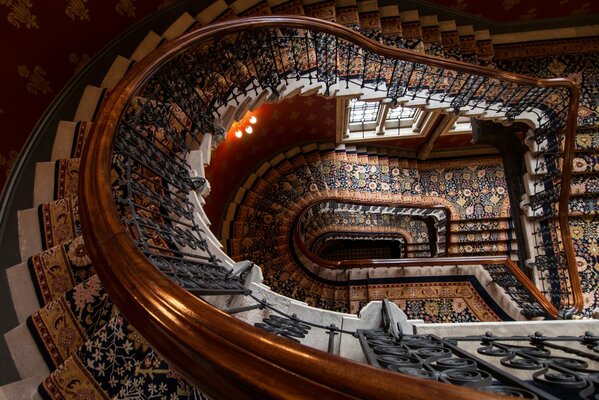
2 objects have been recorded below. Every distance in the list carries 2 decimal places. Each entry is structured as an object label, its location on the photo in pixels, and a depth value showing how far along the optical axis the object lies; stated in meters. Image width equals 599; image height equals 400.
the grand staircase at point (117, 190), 1.41
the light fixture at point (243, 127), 5.06
